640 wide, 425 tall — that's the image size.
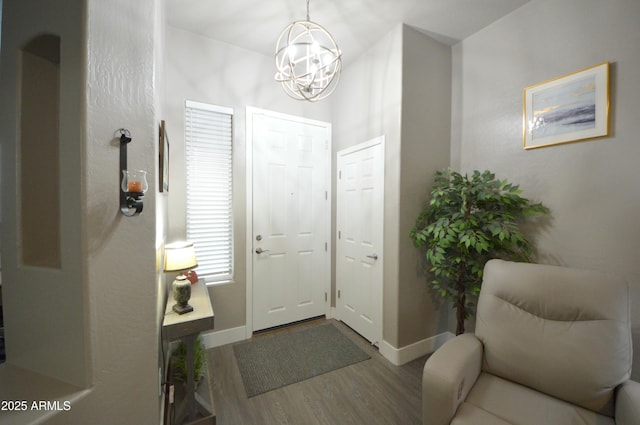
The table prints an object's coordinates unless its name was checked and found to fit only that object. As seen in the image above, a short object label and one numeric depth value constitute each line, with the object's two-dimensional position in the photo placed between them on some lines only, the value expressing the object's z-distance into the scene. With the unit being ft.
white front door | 8.70
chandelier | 5.06
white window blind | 7.77
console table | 4.60
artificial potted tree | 6.01
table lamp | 5.08
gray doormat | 6.48
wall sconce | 3.00
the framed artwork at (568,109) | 5.18
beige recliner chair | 3.66
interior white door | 7.96
